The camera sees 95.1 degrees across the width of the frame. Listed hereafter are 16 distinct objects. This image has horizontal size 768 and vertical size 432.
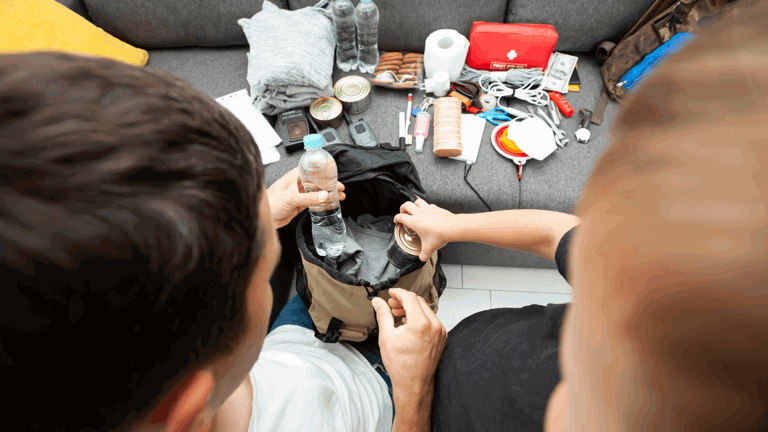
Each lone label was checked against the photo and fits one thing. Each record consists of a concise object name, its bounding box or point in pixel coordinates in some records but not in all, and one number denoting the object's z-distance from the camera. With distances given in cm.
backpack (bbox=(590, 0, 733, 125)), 119
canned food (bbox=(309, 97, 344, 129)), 135
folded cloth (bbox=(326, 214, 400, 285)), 113
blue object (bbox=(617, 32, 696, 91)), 123
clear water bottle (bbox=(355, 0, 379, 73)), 140
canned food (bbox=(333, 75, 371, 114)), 141
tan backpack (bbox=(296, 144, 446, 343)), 97
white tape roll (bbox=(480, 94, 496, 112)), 142
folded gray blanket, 132
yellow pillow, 133
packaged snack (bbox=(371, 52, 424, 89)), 147
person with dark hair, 21
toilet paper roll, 138
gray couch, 127
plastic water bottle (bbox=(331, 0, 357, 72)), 143
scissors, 139
